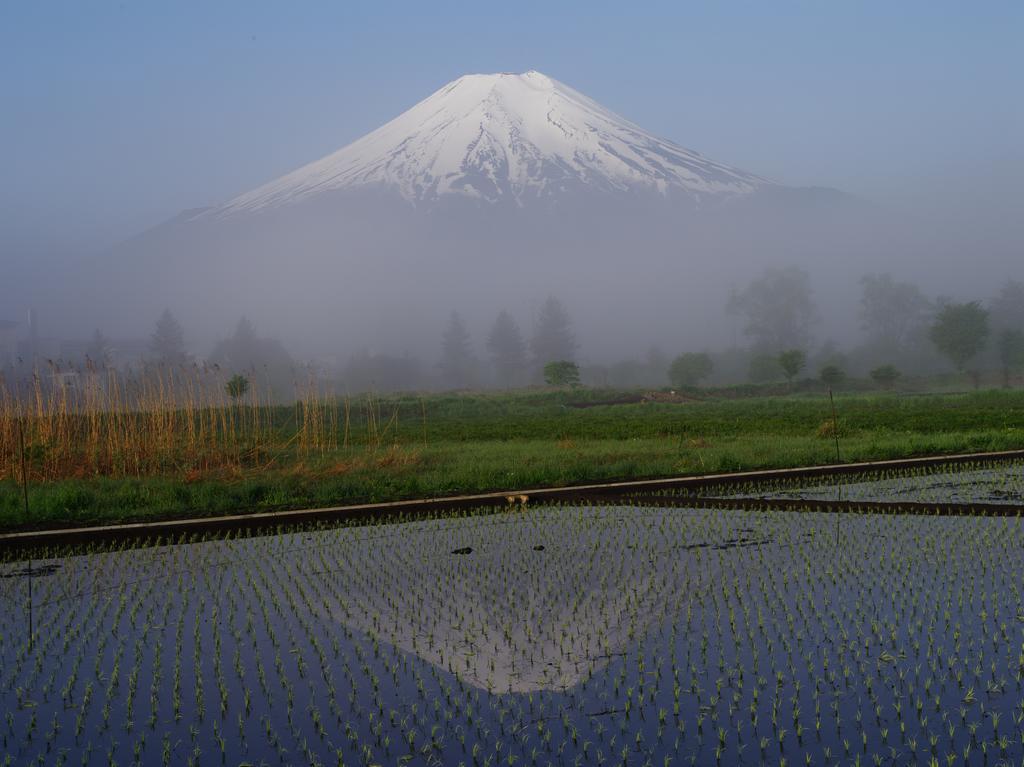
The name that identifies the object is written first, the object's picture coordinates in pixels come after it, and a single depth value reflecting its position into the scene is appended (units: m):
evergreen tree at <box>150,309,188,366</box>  99.75
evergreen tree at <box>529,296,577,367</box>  110.44
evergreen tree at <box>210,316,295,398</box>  109.19
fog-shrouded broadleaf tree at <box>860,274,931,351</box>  107.38
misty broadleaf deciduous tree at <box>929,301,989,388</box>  78.81
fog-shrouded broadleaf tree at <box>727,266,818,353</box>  107.88
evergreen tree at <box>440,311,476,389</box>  118.88
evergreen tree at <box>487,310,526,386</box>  113.06
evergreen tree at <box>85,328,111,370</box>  116.67
